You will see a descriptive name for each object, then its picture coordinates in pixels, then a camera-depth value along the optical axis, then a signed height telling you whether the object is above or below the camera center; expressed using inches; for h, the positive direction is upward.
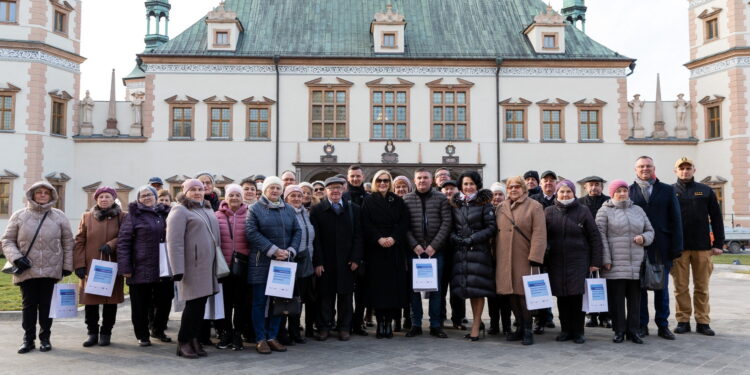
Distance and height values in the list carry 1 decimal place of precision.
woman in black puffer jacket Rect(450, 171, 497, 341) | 288.8 -20.6
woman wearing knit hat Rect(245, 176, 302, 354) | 265.0 -15.6
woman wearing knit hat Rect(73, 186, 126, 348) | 278.4 -19.4
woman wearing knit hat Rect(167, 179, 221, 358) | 246.8 -22.2
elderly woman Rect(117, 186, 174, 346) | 274.2 -19.1
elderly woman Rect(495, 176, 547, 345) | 281.9 -17.6
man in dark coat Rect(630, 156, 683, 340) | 299.4 -6.0
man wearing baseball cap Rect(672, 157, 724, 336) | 309.9 -18.5
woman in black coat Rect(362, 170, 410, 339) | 299.3 -21.4
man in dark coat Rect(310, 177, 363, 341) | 299.0 -20.5
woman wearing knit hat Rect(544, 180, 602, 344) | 286.2 -21.5
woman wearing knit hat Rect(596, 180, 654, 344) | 286.8 -20.9
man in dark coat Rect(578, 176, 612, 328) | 315.3 +6.2
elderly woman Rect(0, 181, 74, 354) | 261.7 -19.0
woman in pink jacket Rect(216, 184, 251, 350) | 271.3 -24.8
